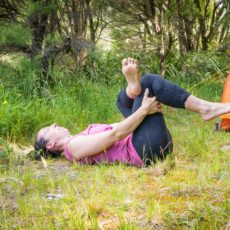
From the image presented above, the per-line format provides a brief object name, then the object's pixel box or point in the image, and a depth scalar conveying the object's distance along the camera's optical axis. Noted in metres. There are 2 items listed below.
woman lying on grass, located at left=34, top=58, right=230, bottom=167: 2.78
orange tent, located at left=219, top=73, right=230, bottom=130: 4.26
